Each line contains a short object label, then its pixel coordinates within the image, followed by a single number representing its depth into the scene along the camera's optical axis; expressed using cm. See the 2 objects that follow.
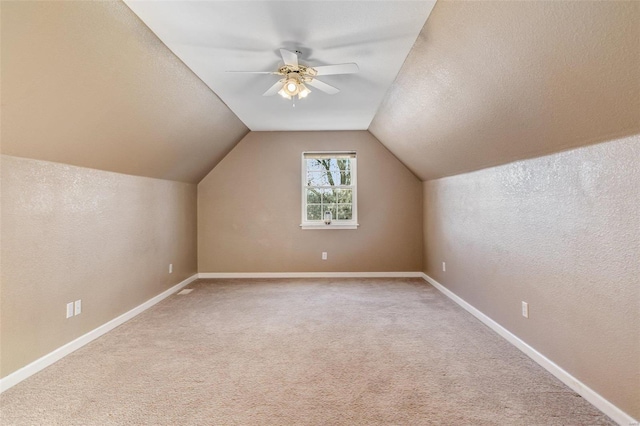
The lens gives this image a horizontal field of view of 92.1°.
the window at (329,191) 523
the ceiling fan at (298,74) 226
